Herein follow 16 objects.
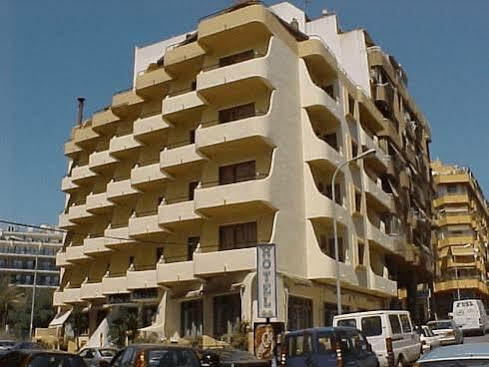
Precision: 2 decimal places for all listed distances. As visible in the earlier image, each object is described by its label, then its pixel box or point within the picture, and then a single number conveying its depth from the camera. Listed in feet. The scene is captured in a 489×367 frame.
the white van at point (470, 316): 142.10
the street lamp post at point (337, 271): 87.17
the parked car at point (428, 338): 102.63
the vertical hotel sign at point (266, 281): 69.21
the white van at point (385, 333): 64.80
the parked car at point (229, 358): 59.47
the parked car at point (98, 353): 91.67
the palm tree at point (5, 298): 198.39
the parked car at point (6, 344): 98.85
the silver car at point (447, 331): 111.47
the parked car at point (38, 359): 39.98
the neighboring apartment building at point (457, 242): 239.71
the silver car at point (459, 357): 20.44
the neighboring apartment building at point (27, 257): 396.57
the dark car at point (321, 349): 48.75
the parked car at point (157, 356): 41.93
